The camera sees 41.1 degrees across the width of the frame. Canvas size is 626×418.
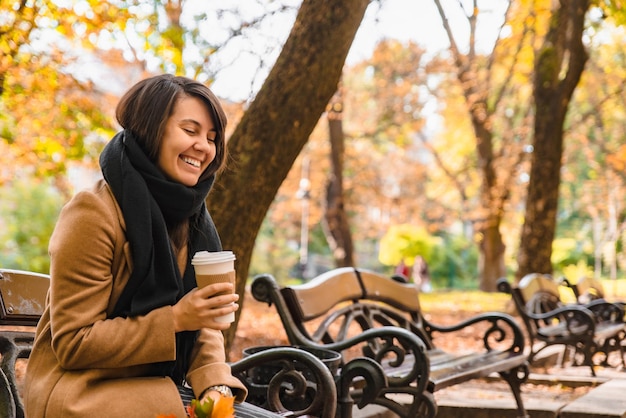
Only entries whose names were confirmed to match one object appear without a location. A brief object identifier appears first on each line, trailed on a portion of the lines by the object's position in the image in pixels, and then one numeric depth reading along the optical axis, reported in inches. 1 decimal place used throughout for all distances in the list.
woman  88.3
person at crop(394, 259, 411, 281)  1121.1
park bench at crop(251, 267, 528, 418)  166.7
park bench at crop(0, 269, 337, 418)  120.3
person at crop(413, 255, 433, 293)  1283.2
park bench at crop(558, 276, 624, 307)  415.5
